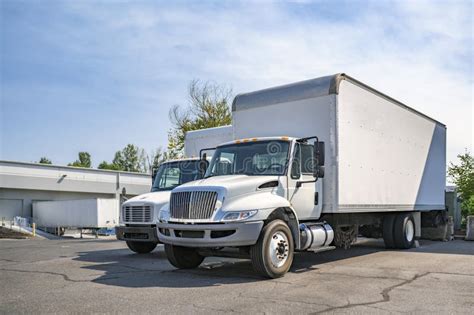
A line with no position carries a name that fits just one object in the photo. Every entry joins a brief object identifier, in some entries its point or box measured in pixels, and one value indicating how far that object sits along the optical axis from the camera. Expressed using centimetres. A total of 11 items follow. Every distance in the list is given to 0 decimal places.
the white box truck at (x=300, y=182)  852
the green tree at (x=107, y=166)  8951
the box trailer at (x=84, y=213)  2916
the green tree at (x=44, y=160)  10525
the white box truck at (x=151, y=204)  1188
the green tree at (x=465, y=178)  2483
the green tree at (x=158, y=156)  6730
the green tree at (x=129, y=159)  8856
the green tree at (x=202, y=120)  3839
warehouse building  3897
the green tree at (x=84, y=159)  9771
